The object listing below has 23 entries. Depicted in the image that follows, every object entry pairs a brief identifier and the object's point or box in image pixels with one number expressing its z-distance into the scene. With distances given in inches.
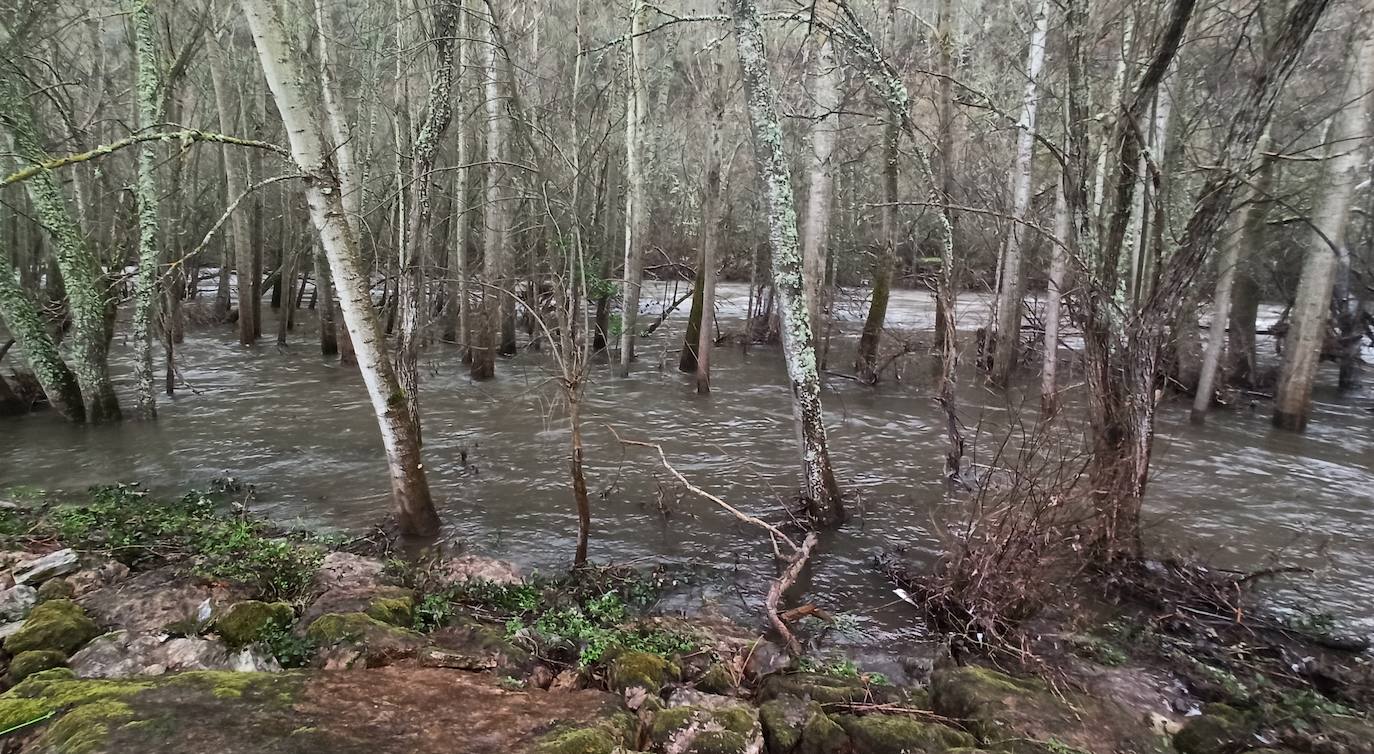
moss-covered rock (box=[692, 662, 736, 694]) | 163.9
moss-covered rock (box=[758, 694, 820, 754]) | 137.5
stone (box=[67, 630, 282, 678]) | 138.7
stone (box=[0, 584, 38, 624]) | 155.5
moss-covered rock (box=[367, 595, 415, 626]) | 175.3
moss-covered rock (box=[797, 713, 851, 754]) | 137.6
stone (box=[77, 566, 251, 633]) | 160.4
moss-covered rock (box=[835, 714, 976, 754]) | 136.6
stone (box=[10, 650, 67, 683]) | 132.0
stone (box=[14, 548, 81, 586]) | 174.4
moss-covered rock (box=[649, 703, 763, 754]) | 131.7
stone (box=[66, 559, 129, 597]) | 174.2
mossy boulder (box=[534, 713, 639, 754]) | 121.4
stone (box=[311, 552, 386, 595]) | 193.5
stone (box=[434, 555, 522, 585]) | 219.0
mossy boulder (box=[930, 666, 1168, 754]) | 142.9
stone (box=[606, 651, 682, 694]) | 157.5
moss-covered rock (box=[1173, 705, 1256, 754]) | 150.0
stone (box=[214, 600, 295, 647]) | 158.2
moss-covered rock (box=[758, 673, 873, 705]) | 156.8
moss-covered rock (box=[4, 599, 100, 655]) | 141.8
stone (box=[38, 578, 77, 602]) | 166.6
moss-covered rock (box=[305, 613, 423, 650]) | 159.0
